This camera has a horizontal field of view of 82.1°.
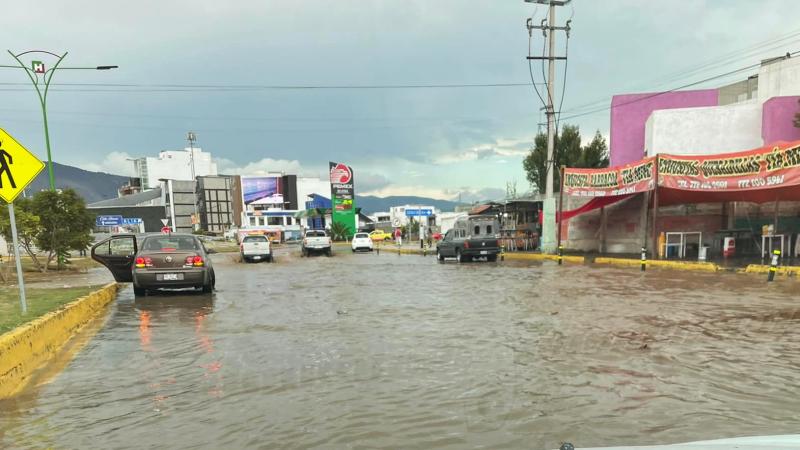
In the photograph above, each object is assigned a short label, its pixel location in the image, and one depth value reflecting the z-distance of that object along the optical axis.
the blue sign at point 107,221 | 59.97
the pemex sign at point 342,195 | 63.91
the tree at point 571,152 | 45.56
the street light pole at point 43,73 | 20.80
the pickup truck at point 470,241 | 22.25
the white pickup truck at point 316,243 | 31.70
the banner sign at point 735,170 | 13.78
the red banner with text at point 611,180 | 17.91
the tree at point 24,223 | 17.47
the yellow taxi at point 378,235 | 58.92
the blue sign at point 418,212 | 34.82
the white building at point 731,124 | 20.03
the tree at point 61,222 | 19.42
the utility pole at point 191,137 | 80.00
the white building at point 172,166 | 103.25
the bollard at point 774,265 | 11.95
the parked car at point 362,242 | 37.62
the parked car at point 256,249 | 26.67
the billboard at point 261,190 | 87.94
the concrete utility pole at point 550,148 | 23.19
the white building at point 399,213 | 97.44
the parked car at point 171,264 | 10.78
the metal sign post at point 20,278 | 7.14
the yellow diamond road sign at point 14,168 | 7.40
